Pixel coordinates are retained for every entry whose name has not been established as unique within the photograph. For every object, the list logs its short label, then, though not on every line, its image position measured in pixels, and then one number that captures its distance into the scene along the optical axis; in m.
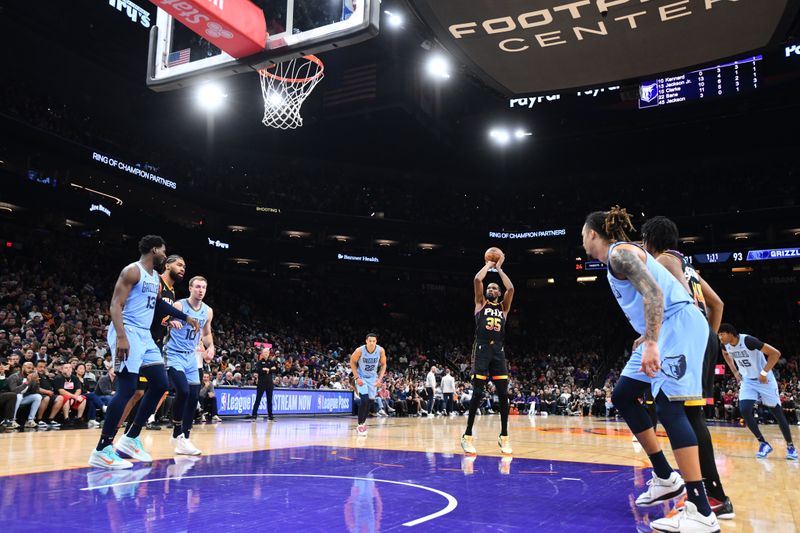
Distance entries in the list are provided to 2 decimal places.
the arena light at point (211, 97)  22.25
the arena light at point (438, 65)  22.58
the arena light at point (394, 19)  20.23
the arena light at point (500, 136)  31.81
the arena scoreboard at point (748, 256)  29.33
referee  14.74
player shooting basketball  7.79
